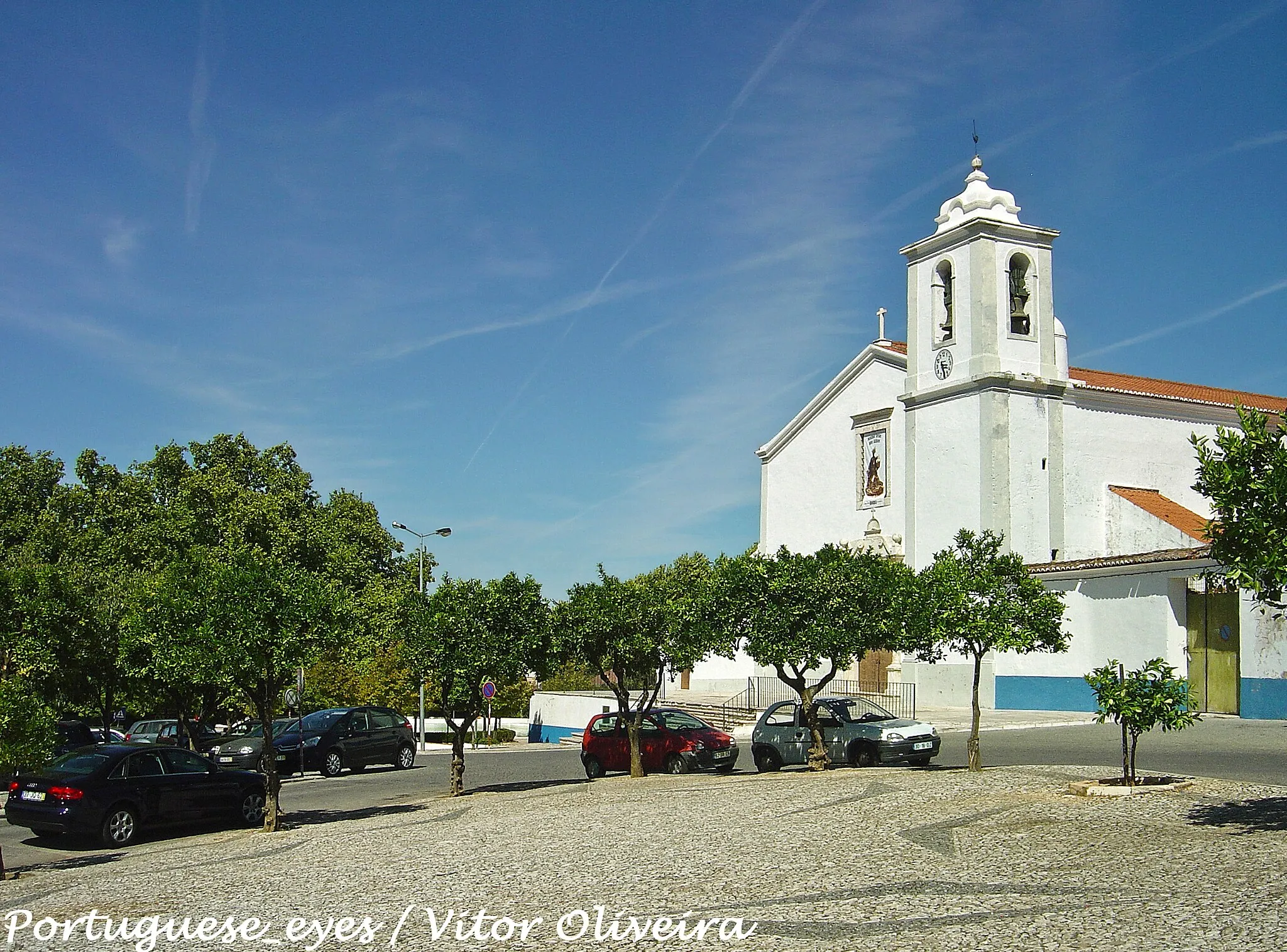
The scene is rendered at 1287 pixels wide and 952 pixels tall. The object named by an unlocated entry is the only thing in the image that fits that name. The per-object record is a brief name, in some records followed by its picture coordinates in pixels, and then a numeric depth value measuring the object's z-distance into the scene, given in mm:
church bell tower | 39156
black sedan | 16188
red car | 23203
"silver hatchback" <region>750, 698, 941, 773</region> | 21094
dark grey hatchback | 27750
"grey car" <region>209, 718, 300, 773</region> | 27484
